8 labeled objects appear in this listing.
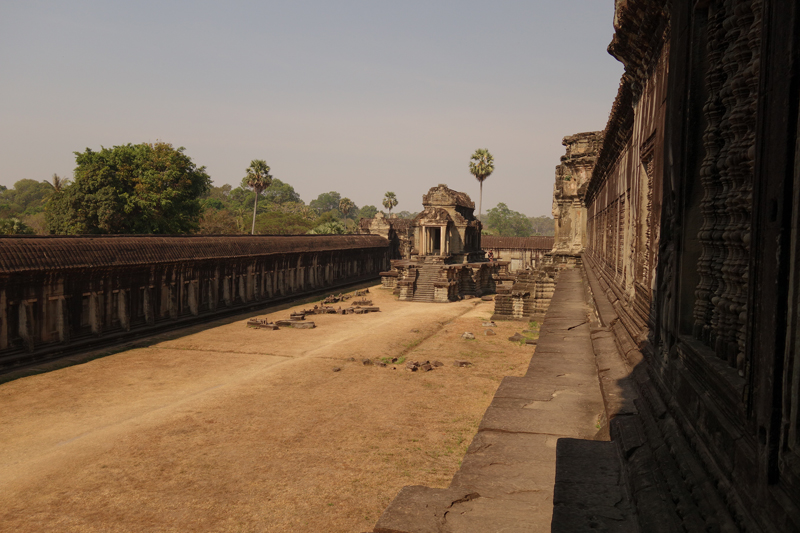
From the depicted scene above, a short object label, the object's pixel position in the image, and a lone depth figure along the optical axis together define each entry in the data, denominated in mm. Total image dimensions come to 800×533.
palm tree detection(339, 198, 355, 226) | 101938
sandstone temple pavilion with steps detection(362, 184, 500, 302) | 35438
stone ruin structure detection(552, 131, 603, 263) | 22672
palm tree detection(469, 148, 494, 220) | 71500
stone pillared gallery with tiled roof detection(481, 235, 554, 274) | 53406
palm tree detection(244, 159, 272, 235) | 56469
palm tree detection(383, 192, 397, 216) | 97875
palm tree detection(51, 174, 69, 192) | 47650
